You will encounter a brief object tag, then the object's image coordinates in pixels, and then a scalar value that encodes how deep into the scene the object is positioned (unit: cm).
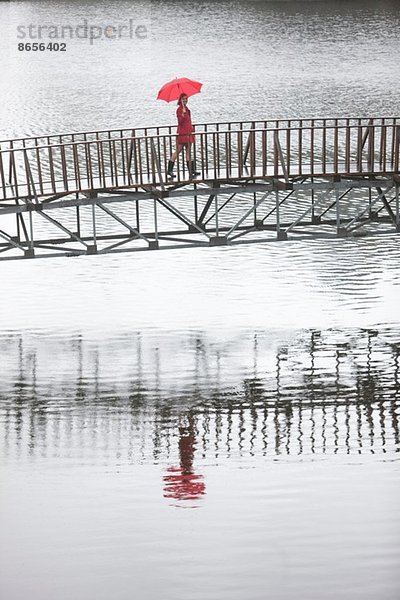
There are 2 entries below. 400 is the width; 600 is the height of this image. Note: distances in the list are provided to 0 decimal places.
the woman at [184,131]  3700
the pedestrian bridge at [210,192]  3766
